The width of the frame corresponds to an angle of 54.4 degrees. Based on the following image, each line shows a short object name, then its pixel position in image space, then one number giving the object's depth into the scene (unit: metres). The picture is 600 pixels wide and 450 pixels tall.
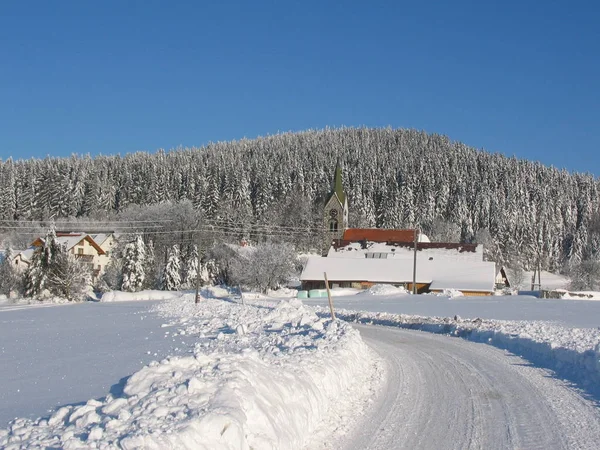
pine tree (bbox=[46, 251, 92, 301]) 54.41
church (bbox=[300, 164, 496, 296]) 62.09
